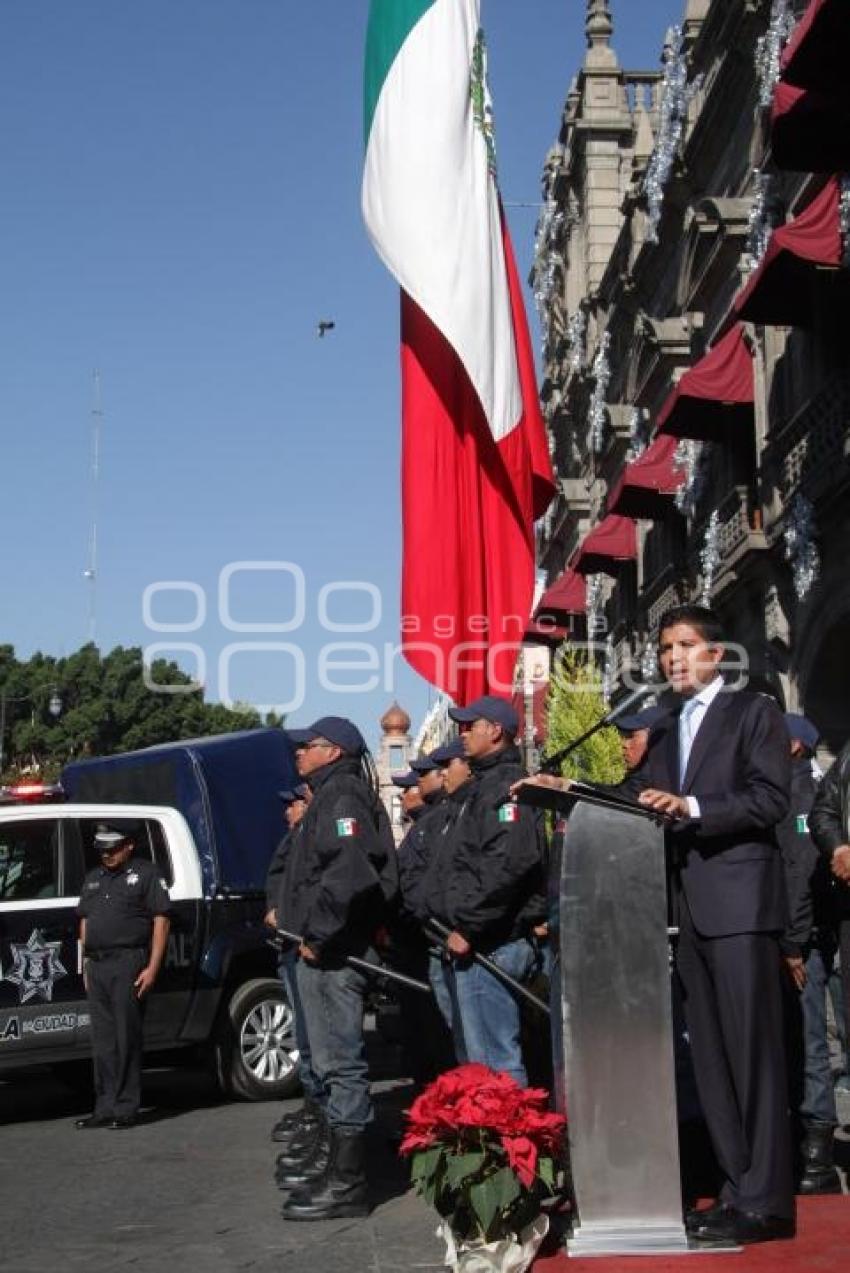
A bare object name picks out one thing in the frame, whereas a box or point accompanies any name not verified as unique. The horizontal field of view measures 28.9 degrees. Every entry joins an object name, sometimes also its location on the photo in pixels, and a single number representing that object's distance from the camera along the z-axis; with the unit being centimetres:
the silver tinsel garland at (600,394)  3316
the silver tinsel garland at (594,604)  3294
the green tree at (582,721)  2466
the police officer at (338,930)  709
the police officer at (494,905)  727
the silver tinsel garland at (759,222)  2038
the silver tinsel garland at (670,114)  2493
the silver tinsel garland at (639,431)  3019
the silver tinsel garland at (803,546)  1870
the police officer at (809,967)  709
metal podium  516
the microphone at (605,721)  509
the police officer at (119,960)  1032
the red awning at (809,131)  1455
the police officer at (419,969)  953
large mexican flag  810
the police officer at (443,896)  762
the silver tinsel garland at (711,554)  2305
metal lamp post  6644
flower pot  521
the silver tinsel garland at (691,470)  2405
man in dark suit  542
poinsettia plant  525
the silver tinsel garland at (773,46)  1897
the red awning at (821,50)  1308
